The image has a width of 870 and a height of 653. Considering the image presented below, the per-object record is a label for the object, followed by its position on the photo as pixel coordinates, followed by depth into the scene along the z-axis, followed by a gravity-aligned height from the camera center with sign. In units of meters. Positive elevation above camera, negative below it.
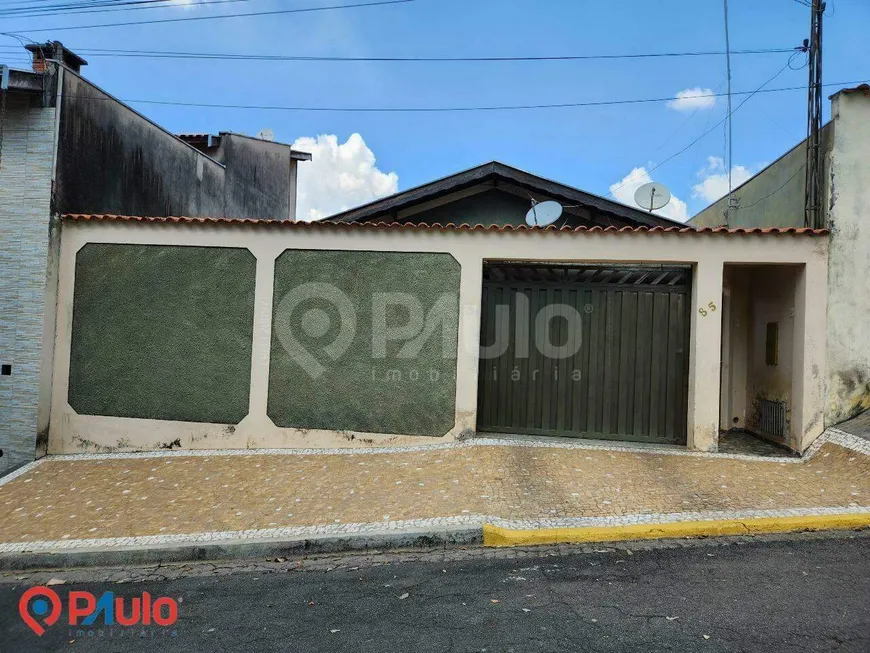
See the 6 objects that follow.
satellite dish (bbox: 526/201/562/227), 8.11 +2.06
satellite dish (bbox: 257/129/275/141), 14.97 +5.76
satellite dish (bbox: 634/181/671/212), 8.98 +2.65
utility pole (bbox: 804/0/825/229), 6.86 +3.05
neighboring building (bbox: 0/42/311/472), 7.36 +1.90
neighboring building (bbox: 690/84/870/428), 6.42 +1.30
